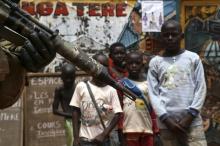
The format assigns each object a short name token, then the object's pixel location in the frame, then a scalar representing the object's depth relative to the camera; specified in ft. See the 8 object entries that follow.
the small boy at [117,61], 17.59
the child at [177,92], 12.99
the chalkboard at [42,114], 22.08
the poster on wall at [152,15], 23.19
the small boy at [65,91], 18.67
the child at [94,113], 15.13
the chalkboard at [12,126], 21.61
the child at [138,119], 15.84
